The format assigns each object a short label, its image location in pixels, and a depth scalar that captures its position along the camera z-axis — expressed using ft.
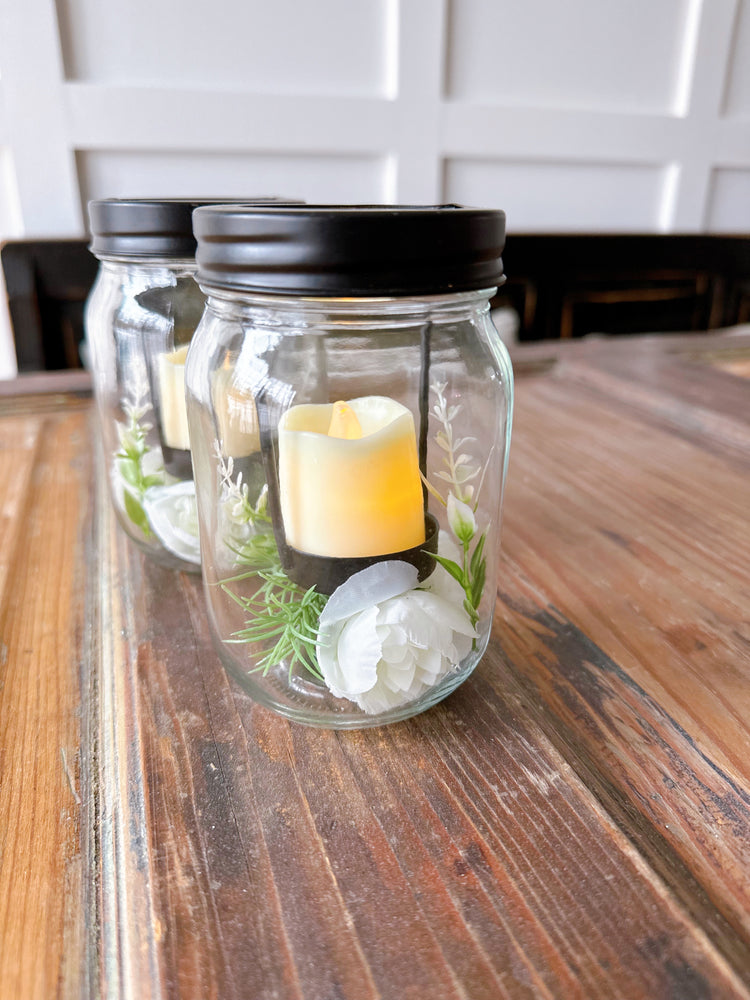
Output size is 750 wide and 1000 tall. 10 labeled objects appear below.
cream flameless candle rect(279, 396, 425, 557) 0.89
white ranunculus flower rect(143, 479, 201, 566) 1.24
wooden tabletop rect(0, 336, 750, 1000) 0.66
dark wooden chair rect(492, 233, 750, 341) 5.01
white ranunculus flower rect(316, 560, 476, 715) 0.86
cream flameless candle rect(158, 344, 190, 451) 1.26
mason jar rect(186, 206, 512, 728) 0.78
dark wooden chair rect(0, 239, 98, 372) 4.04
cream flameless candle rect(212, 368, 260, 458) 0.95
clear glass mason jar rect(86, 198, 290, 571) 1.12
